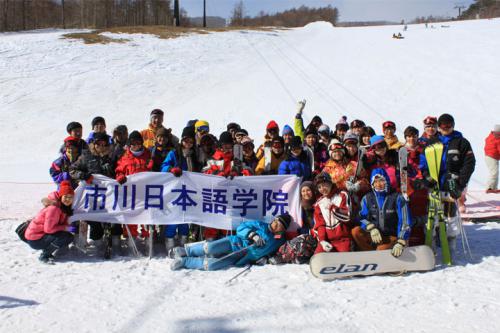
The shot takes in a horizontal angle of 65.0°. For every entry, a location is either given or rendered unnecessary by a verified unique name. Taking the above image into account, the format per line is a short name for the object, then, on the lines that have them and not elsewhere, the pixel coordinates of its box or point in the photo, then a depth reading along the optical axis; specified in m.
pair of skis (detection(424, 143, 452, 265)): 4.69
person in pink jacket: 4.81
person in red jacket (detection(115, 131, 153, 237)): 5.20
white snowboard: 4.29
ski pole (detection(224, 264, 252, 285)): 4.33
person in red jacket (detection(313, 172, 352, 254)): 4.57
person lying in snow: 4.69
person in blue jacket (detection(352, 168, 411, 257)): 4.56
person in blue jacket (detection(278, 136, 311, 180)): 5.30
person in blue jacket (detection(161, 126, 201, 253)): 5.21
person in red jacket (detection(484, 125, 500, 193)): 8.35
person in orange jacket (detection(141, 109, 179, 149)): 6.35
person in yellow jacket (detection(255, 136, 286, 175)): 5.51
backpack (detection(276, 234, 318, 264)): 4.72
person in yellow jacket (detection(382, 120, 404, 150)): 5.81
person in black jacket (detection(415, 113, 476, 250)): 4.86
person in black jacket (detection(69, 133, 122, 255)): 5.20
